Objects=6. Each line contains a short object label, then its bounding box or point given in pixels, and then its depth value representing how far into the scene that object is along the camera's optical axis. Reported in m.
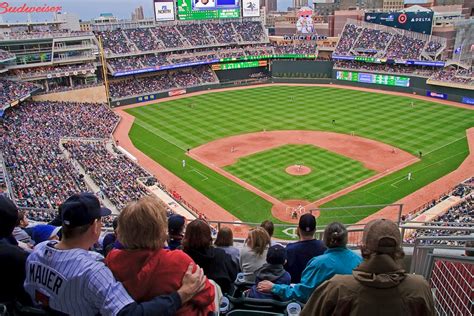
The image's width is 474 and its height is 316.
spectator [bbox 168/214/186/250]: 5.50
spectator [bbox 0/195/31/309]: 4.09
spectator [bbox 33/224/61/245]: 6.05
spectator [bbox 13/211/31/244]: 5.89
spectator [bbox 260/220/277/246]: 7.81
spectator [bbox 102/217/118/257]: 6.34
